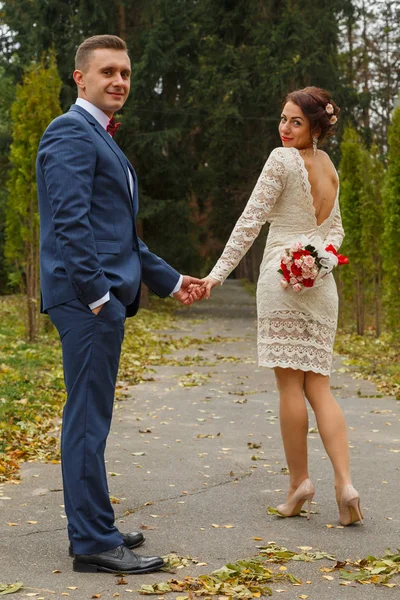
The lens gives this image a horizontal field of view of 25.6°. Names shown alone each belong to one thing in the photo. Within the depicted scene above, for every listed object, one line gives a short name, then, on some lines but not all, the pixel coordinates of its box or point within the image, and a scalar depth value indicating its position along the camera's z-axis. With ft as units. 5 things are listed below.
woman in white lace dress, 15.81
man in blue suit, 12.22
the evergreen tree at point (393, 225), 44.52
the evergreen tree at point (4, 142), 85.81
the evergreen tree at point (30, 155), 47.88
